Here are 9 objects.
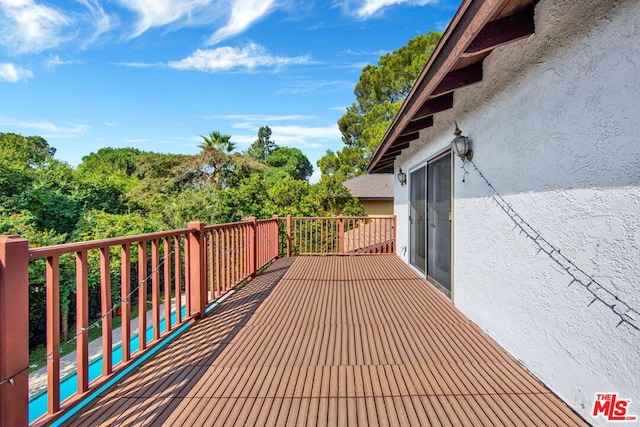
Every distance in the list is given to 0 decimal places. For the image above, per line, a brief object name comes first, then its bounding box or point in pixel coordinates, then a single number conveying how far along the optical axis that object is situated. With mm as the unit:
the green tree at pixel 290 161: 37081
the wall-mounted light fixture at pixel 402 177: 6840
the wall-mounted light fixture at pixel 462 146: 3238
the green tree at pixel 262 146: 39375
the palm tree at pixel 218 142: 21216
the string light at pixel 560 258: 1519
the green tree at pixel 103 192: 17034
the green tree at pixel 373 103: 18969
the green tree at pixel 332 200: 11531
